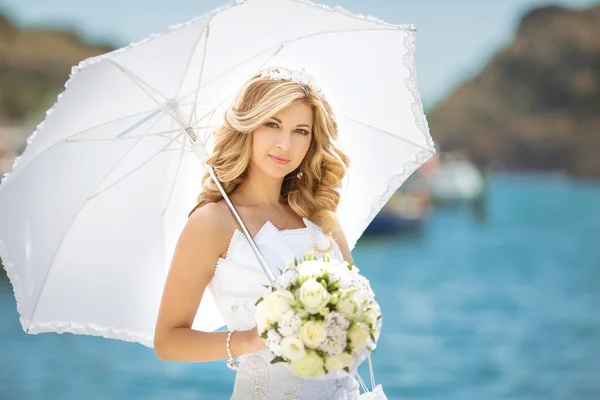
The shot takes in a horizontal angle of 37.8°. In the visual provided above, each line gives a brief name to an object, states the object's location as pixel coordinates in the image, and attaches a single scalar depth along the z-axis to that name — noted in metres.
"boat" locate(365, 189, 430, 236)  34.26
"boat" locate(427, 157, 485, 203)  41.81
